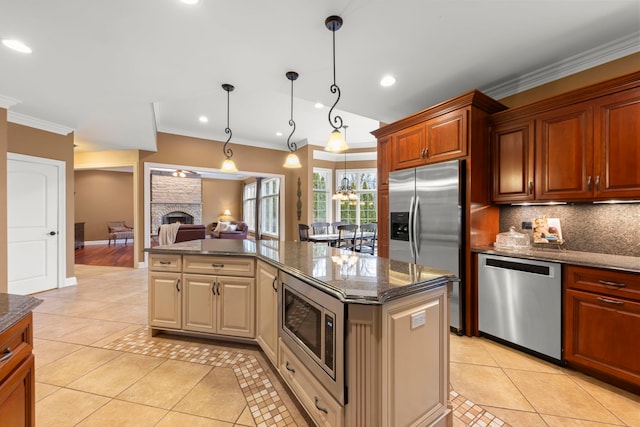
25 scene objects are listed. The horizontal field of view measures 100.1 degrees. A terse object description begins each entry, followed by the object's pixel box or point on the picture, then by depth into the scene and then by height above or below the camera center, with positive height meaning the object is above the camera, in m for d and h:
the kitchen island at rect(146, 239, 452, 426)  1.21 -0.65
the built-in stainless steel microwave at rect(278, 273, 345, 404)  1.28 -0.66
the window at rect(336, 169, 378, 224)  7.67 +0.33
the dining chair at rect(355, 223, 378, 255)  5.39 -0.56
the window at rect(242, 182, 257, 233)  10.76 +0.31
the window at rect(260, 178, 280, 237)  8.70 +0.22
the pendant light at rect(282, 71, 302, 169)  3.15 +0.60
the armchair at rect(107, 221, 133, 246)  9.17 -0.65
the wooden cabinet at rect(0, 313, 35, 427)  0.90 -0.59
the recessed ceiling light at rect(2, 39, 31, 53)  2.26 +1.44
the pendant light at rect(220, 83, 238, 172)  3.41 +0.59
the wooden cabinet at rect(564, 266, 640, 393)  1.79 -0.79
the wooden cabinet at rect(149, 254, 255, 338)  2.33 -0.76
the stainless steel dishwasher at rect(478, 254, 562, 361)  2.14 -0.78
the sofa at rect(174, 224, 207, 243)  5.79 -0.45
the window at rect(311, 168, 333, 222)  7.60 +0.52
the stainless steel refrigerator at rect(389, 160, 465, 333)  2.70 -0.06
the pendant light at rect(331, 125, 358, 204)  6.29 +0.43
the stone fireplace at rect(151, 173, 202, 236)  9.81 +0.48
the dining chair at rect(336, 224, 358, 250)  5.23 -0.52
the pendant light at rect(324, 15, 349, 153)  2.43 +0.65
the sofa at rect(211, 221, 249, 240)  7.14 -0.58
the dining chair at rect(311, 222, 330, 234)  6.51 -0.39
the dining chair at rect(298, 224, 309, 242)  5.42 -0.40
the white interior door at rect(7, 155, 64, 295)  3.90 -0.19
